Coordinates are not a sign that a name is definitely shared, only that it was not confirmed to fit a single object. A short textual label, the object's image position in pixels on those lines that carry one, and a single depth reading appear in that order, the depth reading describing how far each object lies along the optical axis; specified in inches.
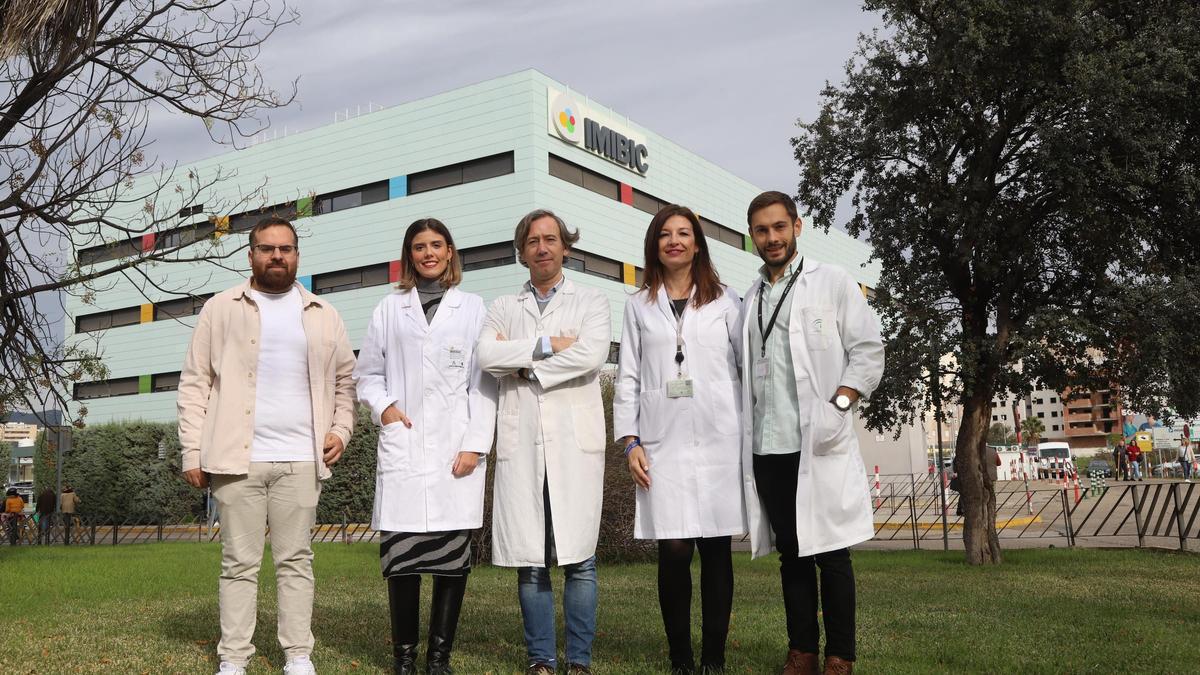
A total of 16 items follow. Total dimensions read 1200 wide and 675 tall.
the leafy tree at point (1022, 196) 423.2
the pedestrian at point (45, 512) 1102.2
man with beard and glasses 182.7
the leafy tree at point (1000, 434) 4644.4
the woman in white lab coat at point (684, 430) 178.5
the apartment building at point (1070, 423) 6048.2
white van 2144.9
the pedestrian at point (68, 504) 1175.3
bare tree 343.6
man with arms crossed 181.0
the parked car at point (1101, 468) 2359.0
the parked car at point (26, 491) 1833.2
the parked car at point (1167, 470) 2326.4
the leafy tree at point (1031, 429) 4249.5
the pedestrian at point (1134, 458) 1813.5
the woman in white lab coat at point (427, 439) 185.0
